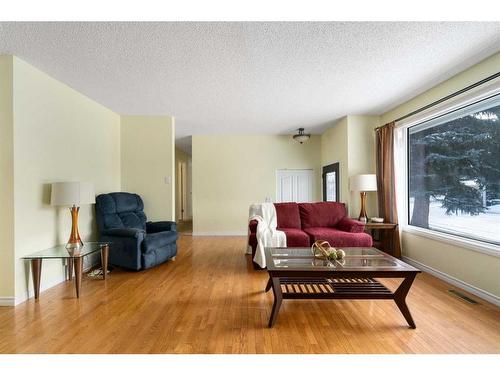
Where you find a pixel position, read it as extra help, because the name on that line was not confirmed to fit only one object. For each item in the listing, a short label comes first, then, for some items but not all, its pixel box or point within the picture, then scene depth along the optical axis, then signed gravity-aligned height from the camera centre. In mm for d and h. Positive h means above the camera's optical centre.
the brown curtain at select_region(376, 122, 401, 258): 4023 +54
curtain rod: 2495 +1028
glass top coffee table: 2084 -684
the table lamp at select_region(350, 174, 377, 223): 4219 +77
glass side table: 2588 -646
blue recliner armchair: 3439 -608
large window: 2658 +170
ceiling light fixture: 5664 +1128
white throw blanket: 3535 -637
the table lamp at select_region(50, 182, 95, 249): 2793 -59
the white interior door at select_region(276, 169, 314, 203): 6406 +91
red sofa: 3623 -588
